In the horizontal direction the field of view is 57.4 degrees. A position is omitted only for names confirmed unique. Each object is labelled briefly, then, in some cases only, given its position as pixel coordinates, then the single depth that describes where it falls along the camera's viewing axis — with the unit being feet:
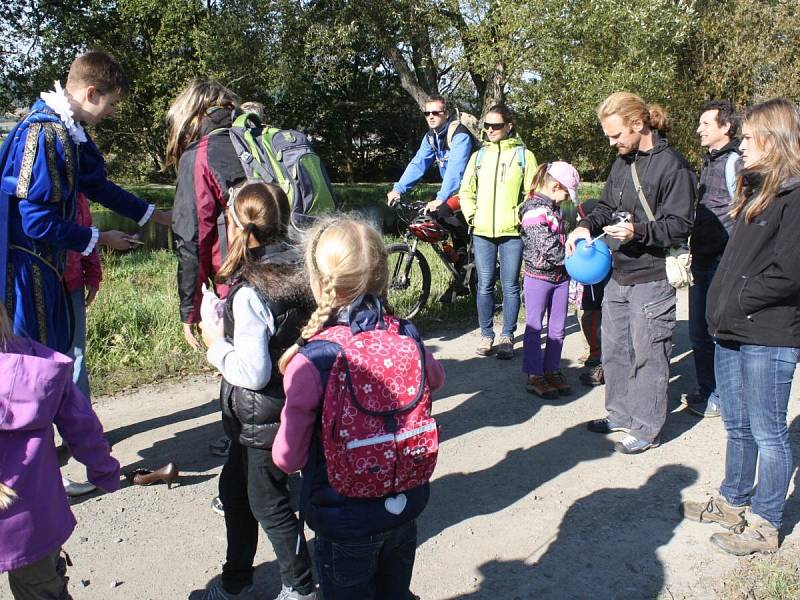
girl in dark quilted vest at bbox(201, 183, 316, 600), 8.72
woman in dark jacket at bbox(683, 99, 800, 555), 10.05
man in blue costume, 10.84
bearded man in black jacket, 13.23
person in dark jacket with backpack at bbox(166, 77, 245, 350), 12.08
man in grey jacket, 16.10
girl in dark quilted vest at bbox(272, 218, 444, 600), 7.14
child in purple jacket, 7.04
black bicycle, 23.86
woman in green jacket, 18.94
